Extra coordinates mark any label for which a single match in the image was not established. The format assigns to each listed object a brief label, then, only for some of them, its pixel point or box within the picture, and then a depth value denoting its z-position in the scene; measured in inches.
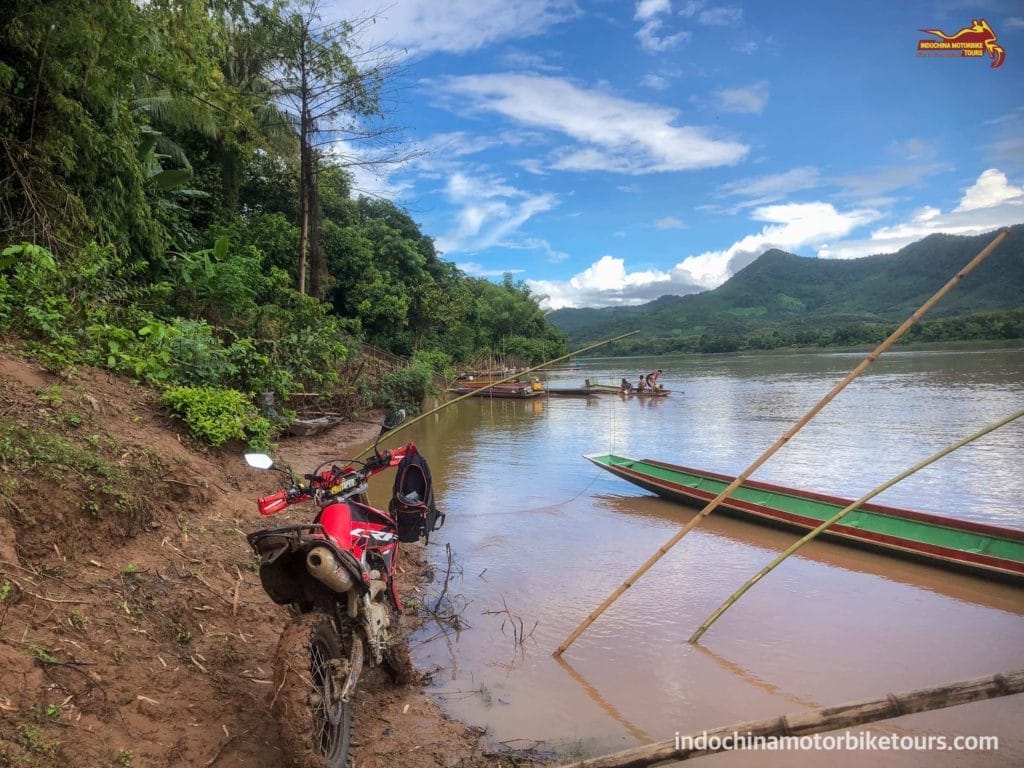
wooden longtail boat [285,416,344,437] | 428.1
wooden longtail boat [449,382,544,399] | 1042.1
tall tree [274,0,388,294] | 526.3
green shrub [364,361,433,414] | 646.5
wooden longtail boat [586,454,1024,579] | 232.1
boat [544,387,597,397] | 1098.1
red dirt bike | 91.3
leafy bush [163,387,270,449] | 223.6
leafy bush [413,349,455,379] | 940.6
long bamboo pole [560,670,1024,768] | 81.0
